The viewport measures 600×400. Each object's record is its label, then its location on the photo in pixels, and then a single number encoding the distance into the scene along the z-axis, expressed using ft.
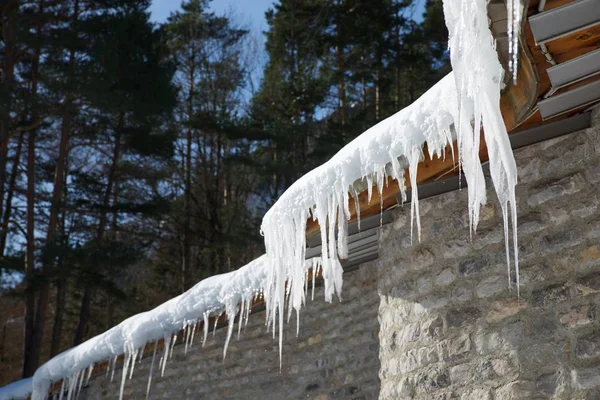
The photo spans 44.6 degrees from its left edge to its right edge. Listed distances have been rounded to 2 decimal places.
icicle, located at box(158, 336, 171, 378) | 17.49
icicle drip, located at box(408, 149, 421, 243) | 8.79
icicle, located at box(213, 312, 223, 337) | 16.52
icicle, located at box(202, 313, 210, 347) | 16.31
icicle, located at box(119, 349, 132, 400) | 18.19
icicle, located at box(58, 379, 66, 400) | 20.41
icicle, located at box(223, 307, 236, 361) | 15.42
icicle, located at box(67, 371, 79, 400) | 20.24
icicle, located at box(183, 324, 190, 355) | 17.40
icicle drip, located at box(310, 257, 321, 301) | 14.21
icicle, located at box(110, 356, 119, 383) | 19.03
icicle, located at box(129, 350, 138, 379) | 18.11
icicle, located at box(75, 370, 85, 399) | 19.97
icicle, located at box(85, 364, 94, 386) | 19.72
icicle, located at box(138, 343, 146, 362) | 18.01
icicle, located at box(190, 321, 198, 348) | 16.89
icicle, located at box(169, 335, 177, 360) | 17.74
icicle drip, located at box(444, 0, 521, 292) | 6.52
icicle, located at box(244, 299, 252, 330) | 14.91
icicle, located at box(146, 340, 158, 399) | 18.06
